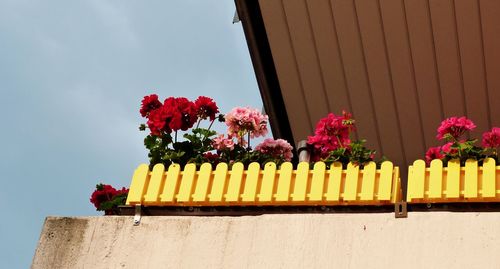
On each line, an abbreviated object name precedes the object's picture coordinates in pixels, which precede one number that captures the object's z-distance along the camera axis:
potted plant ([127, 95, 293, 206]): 6.91
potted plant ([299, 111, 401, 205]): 6.62
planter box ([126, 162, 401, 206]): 6.67
